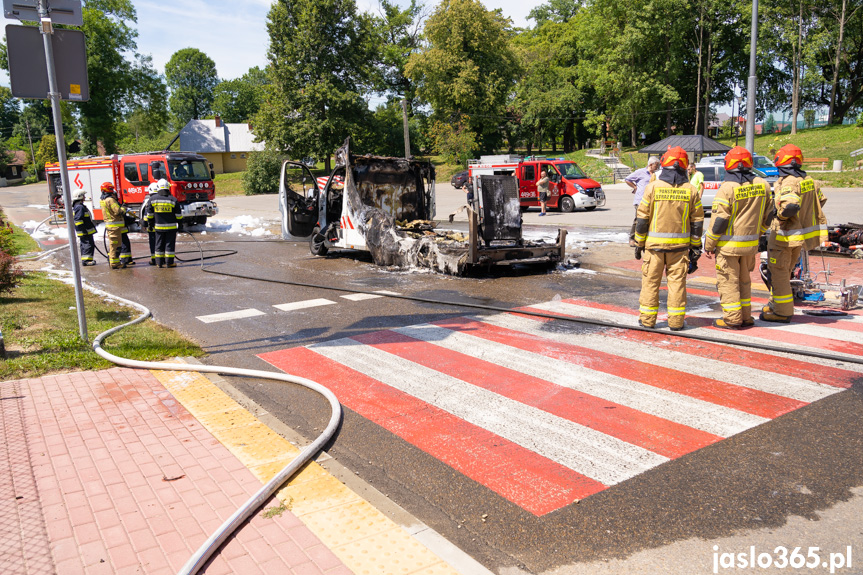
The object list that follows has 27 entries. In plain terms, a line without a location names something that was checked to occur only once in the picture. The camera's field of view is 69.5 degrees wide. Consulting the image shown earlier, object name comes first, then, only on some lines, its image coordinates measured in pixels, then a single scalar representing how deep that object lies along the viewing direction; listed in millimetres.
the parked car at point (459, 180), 38938
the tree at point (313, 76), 52531
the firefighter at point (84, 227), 13919
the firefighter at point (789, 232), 7254
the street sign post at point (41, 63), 6051
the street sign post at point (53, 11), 5934
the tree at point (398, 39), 69938
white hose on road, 3023
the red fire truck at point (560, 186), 23719
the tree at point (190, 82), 104625
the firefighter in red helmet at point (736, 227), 6922
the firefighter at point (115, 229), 13531
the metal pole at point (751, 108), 15745
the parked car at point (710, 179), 19562
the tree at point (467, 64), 56125
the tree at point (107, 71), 60688
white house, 74375
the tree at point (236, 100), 101000
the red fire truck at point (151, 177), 22422
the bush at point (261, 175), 50906
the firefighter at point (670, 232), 6871
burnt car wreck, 11281
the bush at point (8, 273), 9406
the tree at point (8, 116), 112312
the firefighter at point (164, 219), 13500
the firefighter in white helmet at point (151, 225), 13815
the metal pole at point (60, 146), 6041
